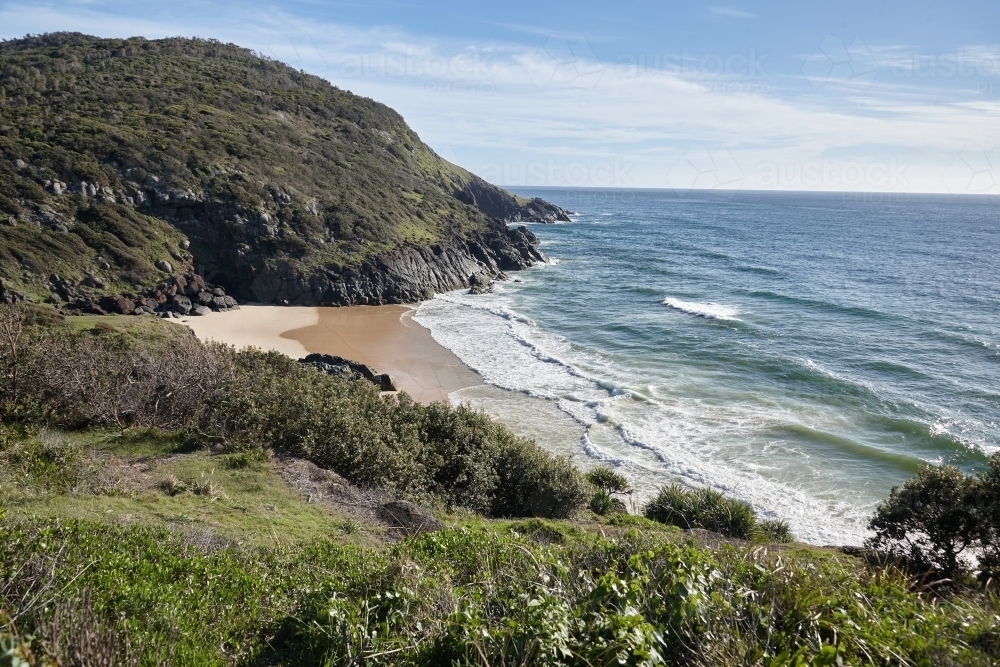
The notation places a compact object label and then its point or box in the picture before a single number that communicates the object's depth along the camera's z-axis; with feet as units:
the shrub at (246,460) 38.45
